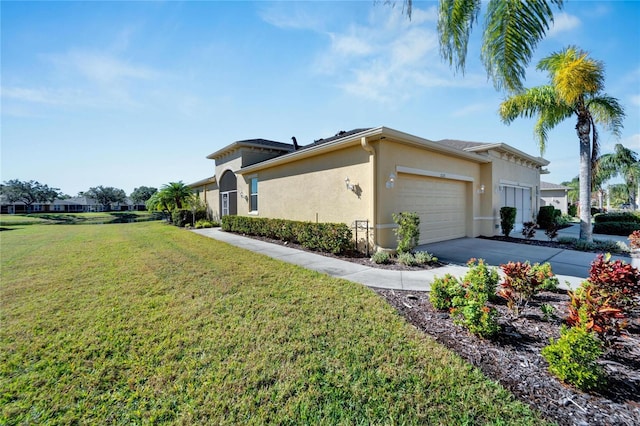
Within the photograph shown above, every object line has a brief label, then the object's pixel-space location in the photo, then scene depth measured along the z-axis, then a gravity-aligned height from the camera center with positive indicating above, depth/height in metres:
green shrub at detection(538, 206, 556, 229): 15.90 -0.65
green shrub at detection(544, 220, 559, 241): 10.99 -1.08
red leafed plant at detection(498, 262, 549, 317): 3.92 -1.17
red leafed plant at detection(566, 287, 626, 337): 2.74 -1.17
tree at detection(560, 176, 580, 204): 43.60 +1.55
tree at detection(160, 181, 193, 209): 22.28 +1.26
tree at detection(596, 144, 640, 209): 25.41 +3.96
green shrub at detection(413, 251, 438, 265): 7.34 -1.45
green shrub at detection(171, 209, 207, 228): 20.39 -0.75
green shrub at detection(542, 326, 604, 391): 2.45 -1.46
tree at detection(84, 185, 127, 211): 72.56 +3.45
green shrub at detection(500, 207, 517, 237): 12.18 -0.57
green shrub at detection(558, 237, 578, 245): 10.42 -1.39
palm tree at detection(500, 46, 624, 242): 8.94 +3.89
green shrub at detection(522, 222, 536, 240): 11.77 -1.13
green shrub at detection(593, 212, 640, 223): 15.84 -0.78
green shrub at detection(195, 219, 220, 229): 18.95 -1.20
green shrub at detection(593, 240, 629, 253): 9.32 -1.47
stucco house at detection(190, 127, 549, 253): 8.45 +0.95
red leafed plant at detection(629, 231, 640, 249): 8.82 -1.16
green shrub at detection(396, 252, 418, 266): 7.27 -1.46
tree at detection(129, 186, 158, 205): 73.56 +3.66
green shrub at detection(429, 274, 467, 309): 4.14 -1.35
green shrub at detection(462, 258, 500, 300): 4.03 -1.19
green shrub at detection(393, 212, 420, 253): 7.77 -0.72
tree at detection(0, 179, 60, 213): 60.22 +3.74
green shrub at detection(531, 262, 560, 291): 4.48 -1.36
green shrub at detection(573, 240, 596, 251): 9.39 -1.44
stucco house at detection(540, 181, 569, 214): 28.55 +1.00
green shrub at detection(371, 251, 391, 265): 7.57 -1.47
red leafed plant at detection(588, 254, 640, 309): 3.35 -0.99
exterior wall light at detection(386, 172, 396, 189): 8.33 +0.78
